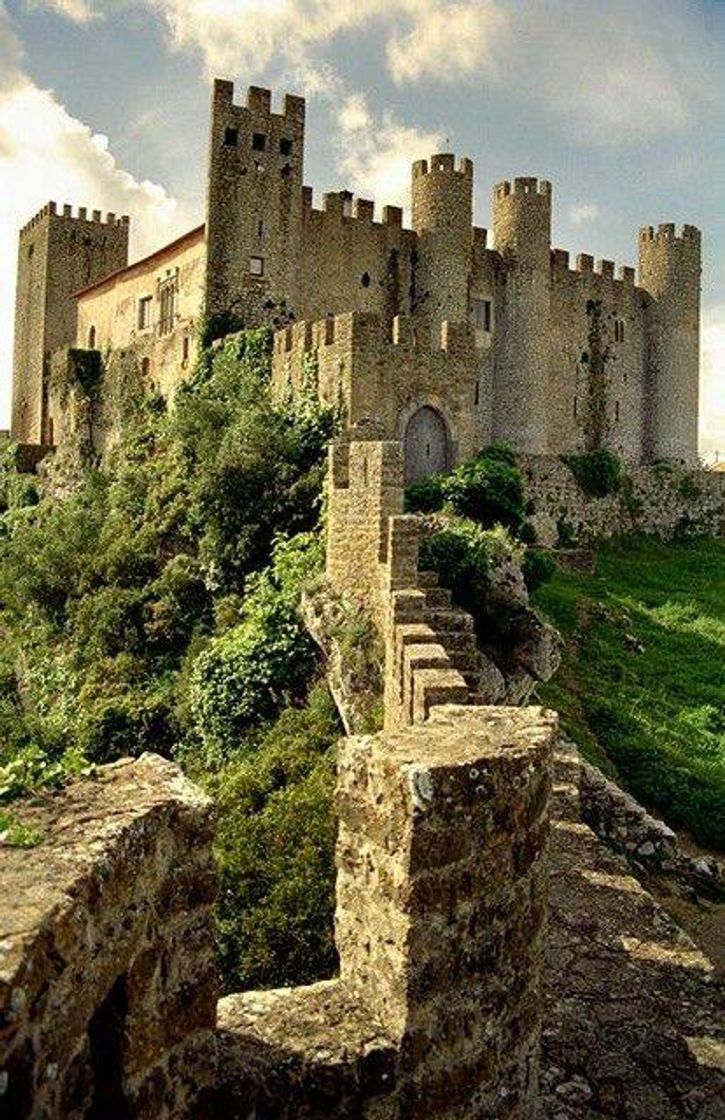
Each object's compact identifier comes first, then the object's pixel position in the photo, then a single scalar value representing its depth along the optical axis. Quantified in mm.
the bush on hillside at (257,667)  17812
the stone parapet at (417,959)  4867
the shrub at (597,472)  36062
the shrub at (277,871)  11414
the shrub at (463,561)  15797
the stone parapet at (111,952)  3111
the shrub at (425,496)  21594
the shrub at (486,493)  21969
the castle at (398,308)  23469
